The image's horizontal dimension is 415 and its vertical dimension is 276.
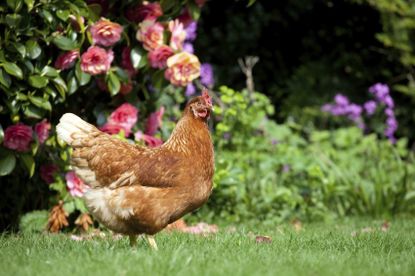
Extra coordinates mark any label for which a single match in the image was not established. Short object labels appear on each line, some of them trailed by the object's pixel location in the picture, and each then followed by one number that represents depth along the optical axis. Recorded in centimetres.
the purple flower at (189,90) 1481
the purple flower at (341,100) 1714
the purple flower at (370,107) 1707
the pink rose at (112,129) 1130
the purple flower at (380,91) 1688
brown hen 828
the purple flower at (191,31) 1419
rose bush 1037
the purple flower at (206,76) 1592
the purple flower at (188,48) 1375
